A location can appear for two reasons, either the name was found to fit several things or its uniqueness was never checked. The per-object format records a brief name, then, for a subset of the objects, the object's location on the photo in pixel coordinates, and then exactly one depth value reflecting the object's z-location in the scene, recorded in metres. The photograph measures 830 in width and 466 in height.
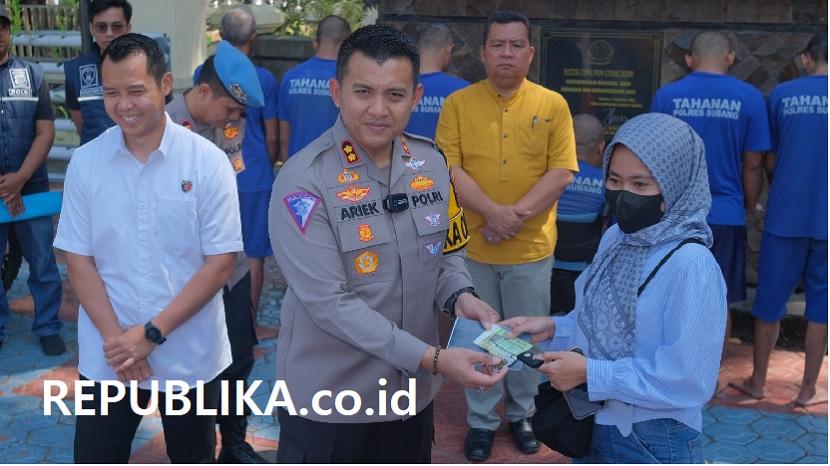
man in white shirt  3.45
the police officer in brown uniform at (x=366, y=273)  2.95
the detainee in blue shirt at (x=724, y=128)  5.58
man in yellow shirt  4.96
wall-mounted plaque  6.55
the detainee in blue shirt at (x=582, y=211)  5.49
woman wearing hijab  2.69
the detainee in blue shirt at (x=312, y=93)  6.57
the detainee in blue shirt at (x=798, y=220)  5.50
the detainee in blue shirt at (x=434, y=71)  6.29
